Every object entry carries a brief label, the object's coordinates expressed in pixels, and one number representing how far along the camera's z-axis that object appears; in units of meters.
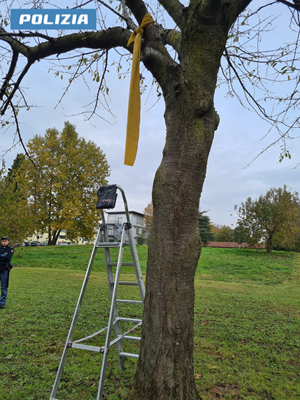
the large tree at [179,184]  2.33
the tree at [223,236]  47.91
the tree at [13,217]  11.14
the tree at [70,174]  21.77
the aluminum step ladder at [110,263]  2.63
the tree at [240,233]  25.92
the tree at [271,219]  24.78
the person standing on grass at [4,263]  6.94
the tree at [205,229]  36.01
